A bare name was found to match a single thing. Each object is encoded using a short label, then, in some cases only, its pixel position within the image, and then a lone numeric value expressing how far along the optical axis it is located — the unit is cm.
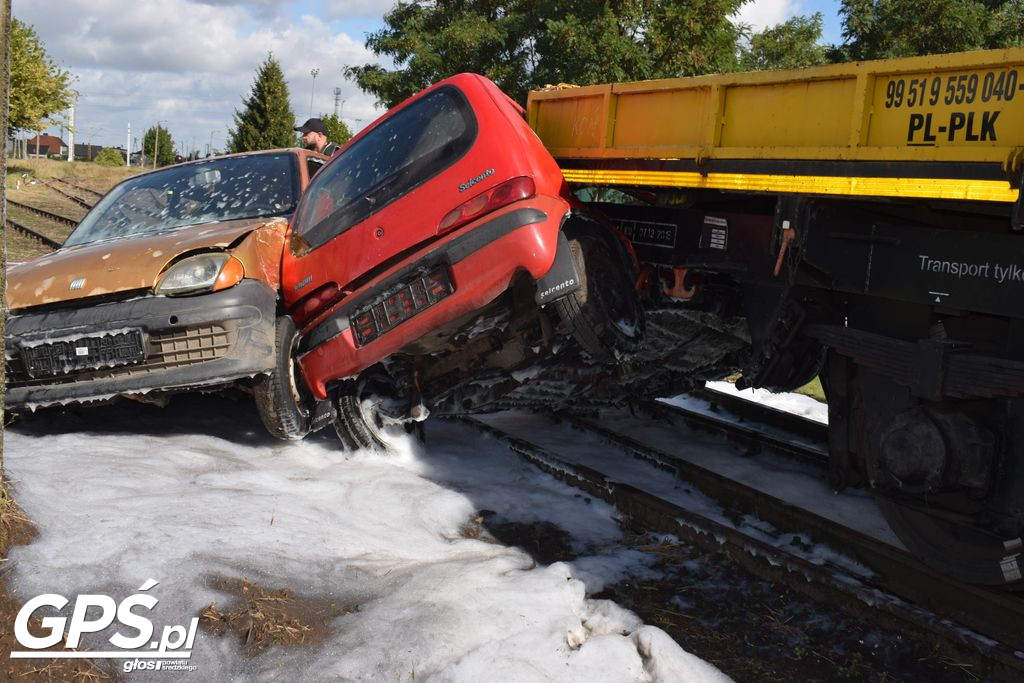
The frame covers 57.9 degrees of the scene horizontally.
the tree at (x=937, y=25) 1112
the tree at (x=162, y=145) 7444
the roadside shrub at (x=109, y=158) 6303
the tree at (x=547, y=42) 1295
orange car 496
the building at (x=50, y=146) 10842
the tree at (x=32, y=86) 4450
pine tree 4534
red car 445
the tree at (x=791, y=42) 2097
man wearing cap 883
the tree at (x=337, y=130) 4446
